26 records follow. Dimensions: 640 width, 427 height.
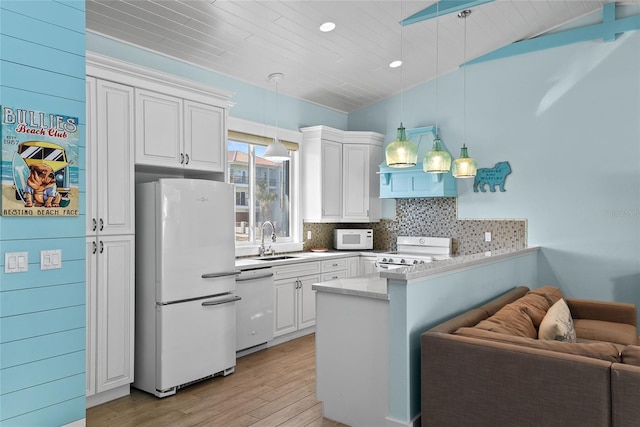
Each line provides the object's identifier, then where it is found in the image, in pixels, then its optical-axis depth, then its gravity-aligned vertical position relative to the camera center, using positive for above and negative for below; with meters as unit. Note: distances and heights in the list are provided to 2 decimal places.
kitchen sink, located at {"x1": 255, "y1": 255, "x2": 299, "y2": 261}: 4.84 -0.45
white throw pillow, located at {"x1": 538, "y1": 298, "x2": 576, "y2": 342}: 2.73 -0.70
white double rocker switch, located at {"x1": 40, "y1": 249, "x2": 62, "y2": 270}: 2.41 -0.22
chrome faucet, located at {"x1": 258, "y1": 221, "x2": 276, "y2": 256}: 5.03 -0.34
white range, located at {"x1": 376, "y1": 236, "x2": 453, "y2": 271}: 5.29 -0.45
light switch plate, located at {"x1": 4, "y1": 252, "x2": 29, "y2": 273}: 2.28 -0.22
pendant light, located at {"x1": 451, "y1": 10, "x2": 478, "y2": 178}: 3.88 +0.43
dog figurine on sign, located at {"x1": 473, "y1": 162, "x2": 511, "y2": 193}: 5.21 +0.46
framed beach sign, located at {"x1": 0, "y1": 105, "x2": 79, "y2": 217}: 2.30 +0.30
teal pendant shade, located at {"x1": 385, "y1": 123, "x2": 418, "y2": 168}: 2.98 +0.43
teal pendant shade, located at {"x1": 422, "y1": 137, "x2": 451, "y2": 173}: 3.49 +0.44
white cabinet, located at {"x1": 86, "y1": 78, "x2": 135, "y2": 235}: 3.10 +0.43
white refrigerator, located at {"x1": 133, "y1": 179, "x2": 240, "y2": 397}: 3.32 -0.51
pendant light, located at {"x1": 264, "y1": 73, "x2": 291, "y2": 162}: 4.39 +0.63
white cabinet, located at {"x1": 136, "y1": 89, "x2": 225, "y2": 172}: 3.41 +0.69
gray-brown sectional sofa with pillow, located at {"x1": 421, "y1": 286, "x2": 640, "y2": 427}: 1.99 -0.78
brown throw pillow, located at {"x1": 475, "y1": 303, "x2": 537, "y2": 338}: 2.60 -0.65
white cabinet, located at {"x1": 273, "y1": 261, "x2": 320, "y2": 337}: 4.62 -0.84
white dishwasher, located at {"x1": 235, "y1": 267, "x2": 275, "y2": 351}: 4.14 -0.85
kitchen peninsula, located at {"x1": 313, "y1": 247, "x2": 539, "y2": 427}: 2.56 -0.71
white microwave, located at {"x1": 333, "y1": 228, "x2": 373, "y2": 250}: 5.96 -0.29
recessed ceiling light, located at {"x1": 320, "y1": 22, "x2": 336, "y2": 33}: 4.08 +1.74
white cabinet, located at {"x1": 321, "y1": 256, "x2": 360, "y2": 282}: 5.20 -0.61
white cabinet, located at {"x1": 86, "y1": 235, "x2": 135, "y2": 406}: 3.08 -0.67
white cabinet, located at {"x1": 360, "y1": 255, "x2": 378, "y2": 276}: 5.58 -0.60
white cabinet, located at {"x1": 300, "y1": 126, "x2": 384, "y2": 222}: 5.61 +0.54
